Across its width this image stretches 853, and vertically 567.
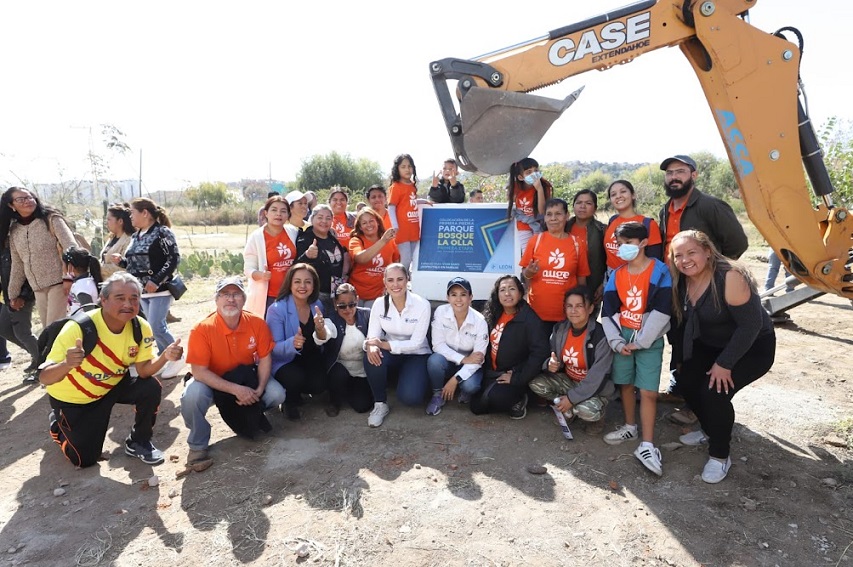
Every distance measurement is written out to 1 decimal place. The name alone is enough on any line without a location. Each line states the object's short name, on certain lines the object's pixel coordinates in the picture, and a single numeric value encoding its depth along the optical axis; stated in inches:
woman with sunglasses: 180.2
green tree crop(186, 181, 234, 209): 1478.3
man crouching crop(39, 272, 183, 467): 139.9
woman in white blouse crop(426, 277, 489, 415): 172.9
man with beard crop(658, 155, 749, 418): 158.4
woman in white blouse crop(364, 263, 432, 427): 175.2
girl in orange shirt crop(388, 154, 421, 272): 229.1
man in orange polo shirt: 149.3
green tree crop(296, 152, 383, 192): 1526.8
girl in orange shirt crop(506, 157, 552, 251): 192.7
